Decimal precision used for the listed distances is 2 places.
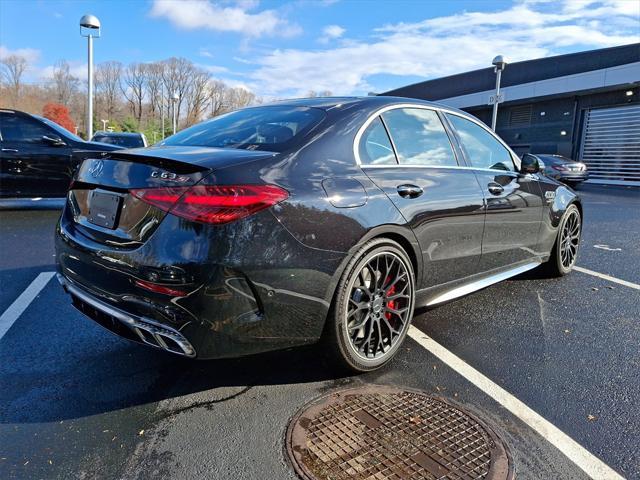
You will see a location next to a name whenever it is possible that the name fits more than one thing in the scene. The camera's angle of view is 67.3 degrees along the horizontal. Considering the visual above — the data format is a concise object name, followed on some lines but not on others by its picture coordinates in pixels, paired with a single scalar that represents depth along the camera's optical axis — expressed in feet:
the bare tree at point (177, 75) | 277.46
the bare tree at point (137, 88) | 281.54
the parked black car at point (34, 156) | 25.99
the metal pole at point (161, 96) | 264.64
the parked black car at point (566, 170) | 54.75
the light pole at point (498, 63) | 60.70
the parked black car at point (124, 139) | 50.76
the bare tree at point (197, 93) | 270.67
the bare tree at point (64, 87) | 252.50
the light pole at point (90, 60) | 47.44
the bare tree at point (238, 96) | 257.75
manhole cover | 6.56
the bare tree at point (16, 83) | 239.91
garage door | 70.23
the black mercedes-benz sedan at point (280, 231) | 7.17
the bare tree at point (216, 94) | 267.06
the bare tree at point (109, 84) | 269.44
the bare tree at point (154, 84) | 280.31
